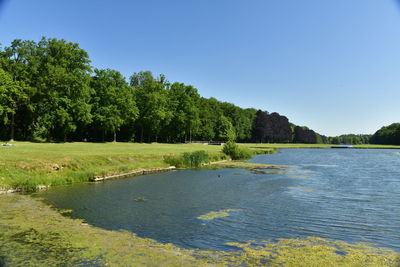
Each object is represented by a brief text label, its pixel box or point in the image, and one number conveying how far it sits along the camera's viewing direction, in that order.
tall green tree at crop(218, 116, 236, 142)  123.38
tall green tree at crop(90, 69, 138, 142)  80.81
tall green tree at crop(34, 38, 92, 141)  68.56
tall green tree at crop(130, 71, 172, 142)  92.60
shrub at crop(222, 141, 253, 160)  70.79
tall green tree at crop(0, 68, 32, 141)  58.06
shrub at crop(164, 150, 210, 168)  50.91
